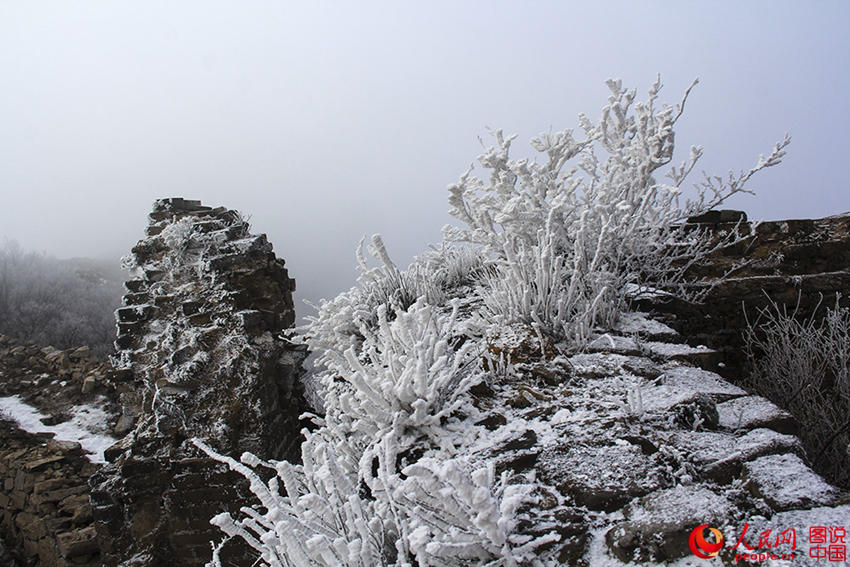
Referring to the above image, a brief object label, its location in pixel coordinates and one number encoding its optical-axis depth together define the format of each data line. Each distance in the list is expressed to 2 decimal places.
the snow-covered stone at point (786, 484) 1.29
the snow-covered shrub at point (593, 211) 2.99
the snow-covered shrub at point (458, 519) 1.12
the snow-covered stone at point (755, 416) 1.80
